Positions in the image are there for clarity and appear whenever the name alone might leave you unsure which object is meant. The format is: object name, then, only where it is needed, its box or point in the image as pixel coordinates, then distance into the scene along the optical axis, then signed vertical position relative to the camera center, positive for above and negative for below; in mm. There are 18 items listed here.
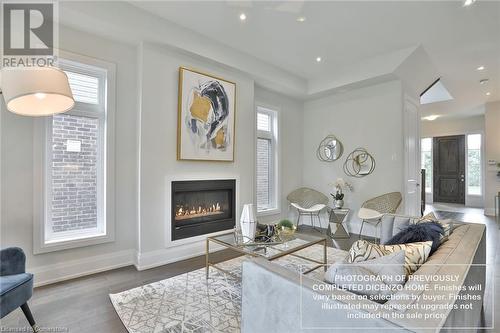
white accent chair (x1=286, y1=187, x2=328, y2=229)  5117 -708
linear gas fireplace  3506 -616
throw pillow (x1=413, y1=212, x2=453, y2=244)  1765 -472
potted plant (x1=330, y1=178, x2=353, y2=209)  4742 -459
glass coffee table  2295 -792
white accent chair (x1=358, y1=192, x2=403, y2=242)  4164 -682
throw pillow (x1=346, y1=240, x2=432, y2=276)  1387 -487
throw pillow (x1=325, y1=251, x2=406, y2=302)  1147 -516
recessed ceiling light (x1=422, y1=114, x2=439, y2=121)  8152 +1659
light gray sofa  861 -535
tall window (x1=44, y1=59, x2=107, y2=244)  2787 +30
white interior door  4574 +171
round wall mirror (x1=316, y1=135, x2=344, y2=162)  5188 +366
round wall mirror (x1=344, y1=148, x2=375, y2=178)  4758 +71
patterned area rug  1953 -1235
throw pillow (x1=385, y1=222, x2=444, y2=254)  1654 -455
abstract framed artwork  3494 +723
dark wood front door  8531 -60
